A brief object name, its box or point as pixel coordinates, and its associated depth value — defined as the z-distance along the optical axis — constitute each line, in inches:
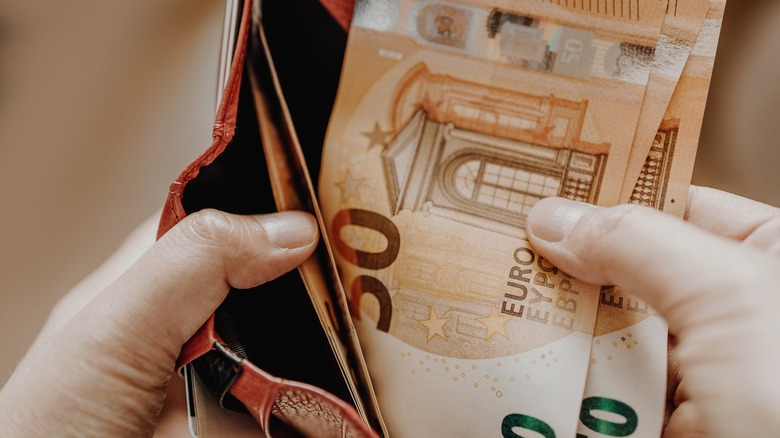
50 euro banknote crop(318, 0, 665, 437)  8.1
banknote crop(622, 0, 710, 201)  8.0
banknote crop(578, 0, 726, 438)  7.9
